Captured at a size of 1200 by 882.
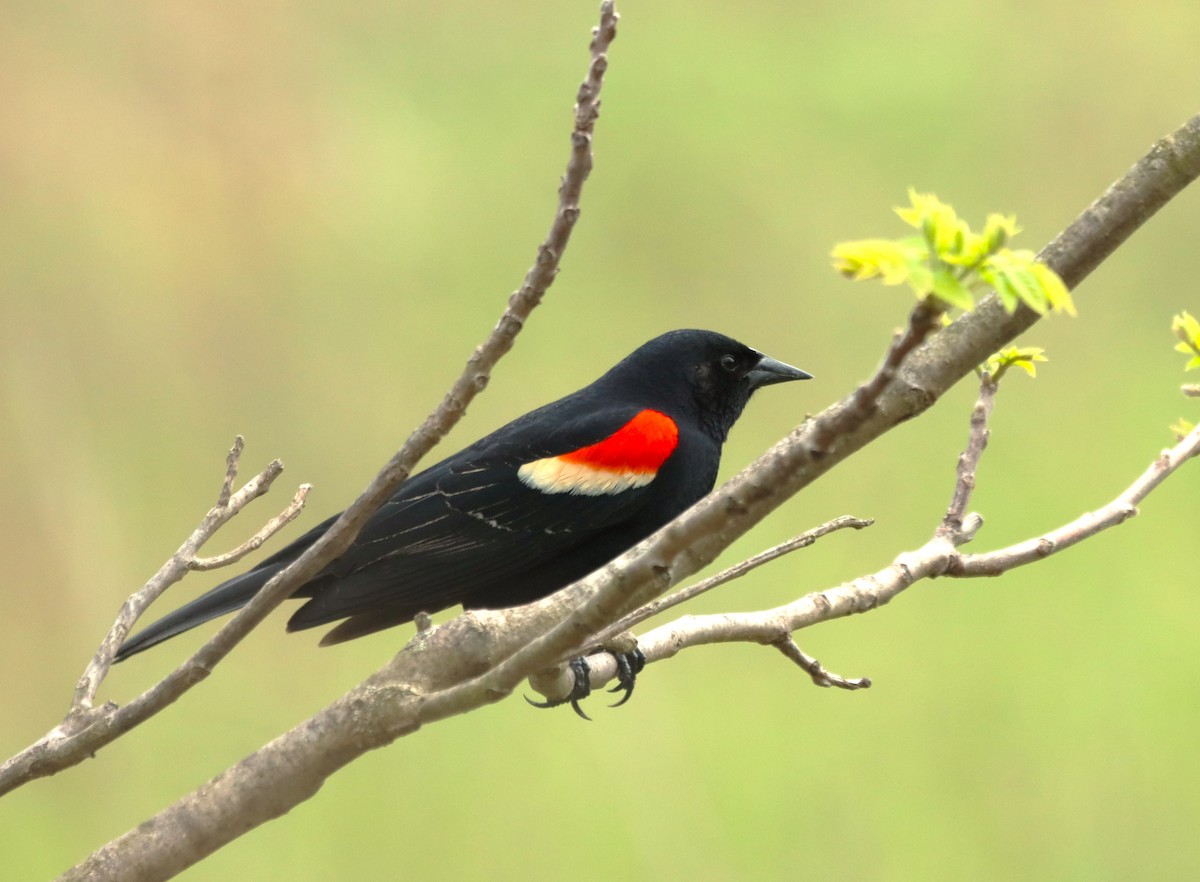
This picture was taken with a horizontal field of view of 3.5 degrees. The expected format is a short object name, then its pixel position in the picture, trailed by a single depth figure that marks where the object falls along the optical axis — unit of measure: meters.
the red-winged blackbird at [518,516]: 5.59
